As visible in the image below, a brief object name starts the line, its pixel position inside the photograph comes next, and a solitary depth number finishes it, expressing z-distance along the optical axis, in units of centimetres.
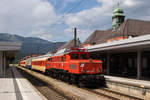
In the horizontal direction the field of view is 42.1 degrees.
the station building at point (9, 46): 2250
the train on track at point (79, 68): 1483
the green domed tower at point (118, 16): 5972
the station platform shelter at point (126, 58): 1606
